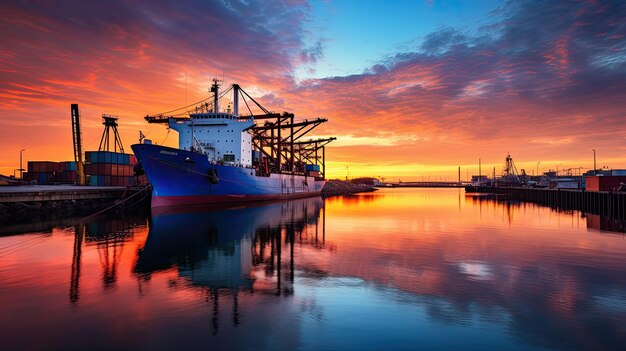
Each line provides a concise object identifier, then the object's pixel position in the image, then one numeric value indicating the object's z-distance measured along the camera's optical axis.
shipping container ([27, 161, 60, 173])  65.57
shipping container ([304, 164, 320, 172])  82.91
